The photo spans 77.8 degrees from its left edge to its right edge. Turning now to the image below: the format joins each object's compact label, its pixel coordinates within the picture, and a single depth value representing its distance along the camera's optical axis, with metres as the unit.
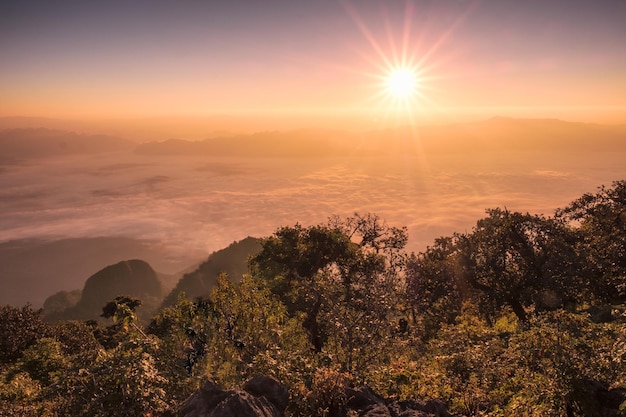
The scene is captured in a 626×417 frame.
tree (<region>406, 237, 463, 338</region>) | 38.28
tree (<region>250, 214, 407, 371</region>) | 19.86
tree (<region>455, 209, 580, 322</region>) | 32.31
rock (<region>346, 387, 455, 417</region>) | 10.66
